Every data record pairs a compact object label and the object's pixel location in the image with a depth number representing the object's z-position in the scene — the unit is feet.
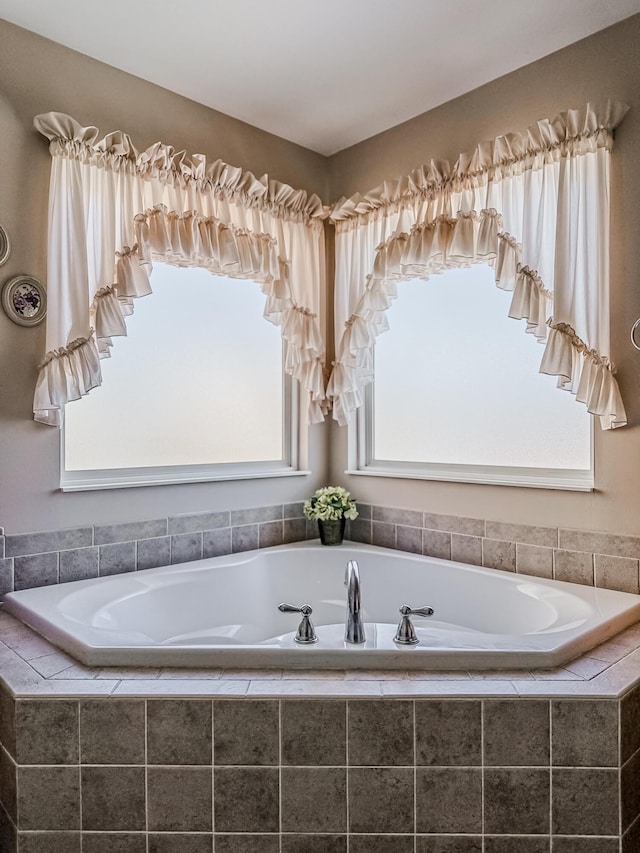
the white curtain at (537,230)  7.14
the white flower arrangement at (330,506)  9.78
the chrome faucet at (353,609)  5.57
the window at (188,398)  8.28
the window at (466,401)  8.14
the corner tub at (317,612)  5.25
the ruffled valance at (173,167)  7.38
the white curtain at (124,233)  7.33
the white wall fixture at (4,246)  7.09
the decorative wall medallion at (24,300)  7.14
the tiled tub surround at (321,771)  4.64
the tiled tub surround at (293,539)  7.26
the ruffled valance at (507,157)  7.15
